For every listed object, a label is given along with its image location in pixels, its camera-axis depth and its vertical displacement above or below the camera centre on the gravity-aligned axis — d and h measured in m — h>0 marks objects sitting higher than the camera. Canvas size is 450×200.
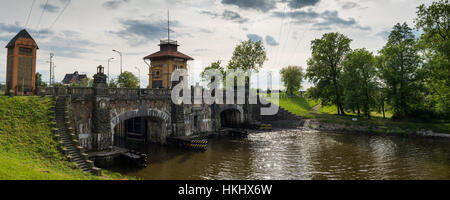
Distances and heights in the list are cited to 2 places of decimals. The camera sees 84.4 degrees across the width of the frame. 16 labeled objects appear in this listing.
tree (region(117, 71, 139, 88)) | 64.81 +6.59
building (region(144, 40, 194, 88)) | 42.82 +7.23
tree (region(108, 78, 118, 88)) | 58.60 +4.99
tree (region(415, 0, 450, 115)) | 30.64 +7.33
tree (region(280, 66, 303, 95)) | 81.69 +8.26
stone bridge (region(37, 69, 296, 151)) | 21.34 -1.23
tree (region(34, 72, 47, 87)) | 55.12 +6.15
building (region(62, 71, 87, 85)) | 78.18 +8.44
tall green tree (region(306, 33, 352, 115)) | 47.84 +8.09
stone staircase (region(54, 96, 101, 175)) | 15.36 -2.40
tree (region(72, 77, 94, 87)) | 61.82 +5.62
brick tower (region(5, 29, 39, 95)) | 19.80 +3.19
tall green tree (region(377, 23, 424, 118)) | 38.06 +4.33
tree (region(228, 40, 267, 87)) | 60.78 +11.83
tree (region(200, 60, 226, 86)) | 71.69 +10.89
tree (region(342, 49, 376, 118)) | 42.07 +4.22
